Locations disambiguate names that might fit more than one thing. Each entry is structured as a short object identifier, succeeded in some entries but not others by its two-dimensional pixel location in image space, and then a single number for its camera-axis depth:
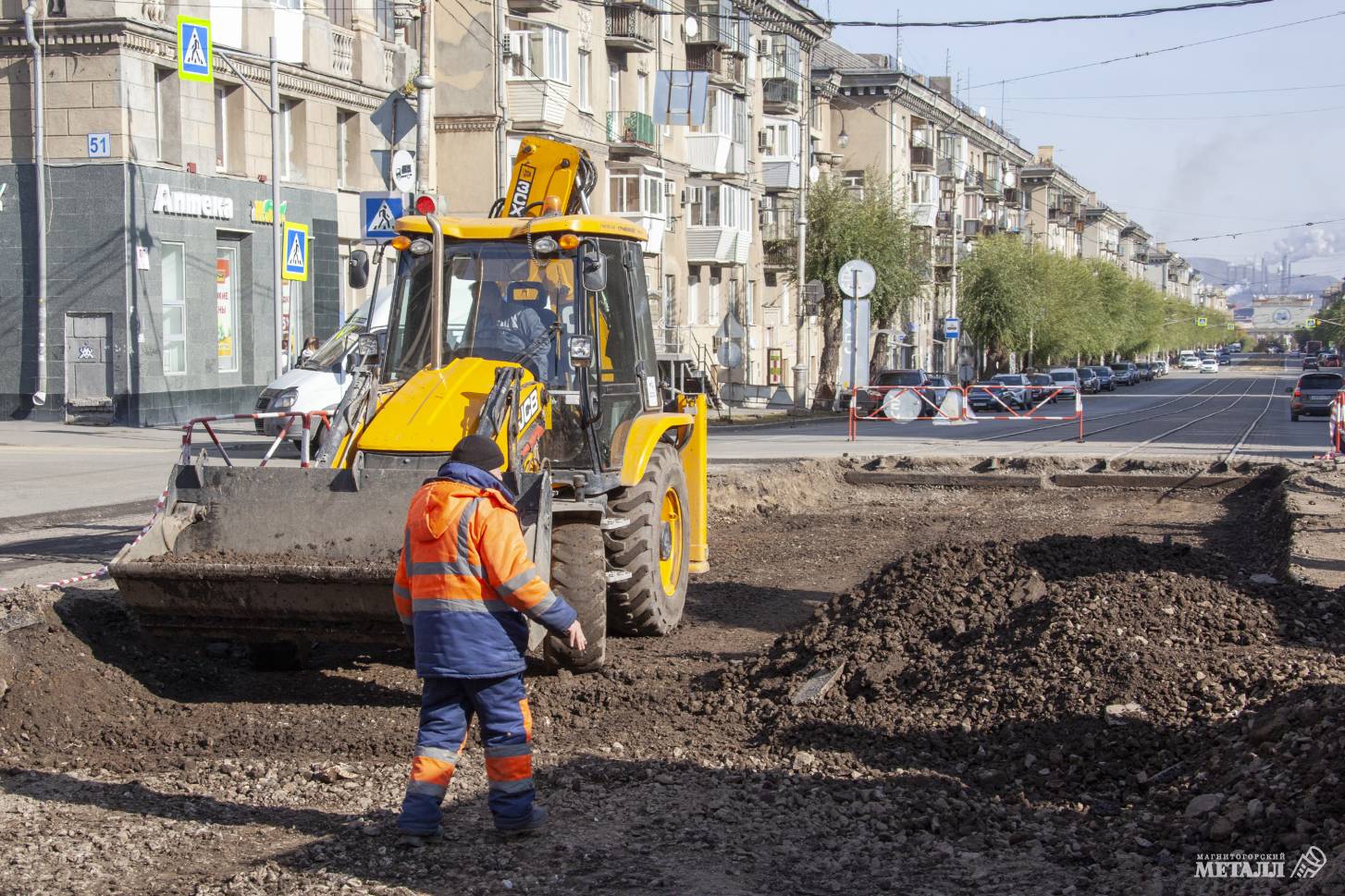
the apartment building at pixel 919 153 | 74.25
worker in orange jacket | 5.43
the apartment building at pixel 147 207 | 27.81
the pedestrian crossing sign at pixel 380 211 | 19.11
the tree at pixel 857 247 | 54.12
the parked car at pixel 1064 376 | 67.95
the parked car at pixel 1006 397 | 46.59
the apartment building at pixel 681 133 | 37.84
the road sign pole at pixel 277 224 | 26.77
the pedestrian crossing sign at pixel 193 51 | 25.11
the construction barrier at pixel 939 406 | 31.10
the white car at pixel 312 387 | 23.42
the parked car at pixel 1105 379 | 84.75
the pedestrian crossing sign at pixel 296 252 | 24.44
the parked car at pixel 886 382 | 44.69
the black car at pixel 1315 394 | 42.91
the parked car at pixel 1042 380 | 63.37
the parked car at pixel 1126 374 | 92.56
